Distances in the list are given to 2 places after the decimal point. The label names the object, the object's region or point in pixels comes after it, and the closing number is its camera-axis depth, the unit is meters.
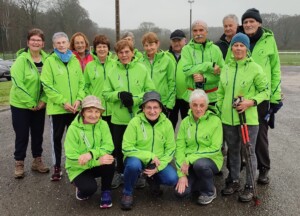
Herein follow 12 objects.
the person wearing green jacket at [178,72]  4.74
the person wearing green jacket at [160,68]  4.50
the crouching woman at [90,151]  3.72
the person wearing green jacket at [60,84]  4.27
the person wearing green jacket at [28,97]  4.40
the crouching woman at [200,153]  3.78
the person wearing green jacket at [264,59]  3.99
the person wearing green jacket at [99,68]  4.46
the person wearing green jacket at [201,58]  4.26
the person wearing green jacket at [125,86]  4.09
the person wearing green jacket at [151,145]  3.80
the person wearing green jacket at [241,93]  3.65
